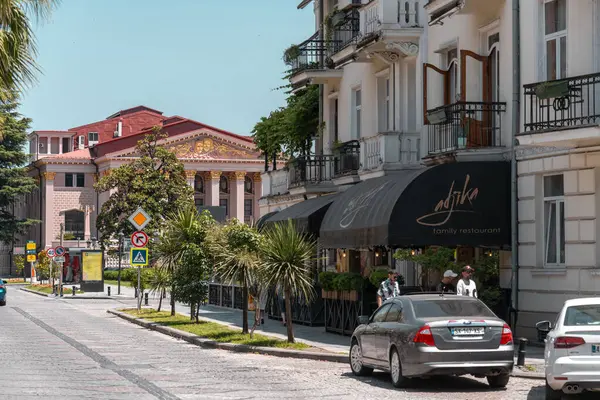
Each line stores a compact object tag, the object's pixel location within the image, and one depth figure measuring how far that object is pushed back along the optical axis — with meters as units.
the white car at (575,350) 14.82
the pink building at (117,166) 119.31
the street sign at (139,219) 41.28
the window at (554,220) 24.61
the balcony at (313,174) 38.44
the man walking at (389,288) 25.39
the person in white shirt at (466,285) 23.23
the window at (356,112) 37.19
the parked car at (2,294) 52.22
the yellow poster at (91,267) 68.88
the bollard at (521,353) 19.91
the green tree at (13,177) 113.19
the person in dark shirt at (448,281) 24.34
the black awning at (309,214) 33.28
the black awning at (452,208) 25.59
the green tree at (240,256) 27.92
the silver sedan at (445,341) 17.38
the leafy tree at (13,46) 22.45
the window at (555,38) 23.88
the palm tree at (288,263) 25.59
